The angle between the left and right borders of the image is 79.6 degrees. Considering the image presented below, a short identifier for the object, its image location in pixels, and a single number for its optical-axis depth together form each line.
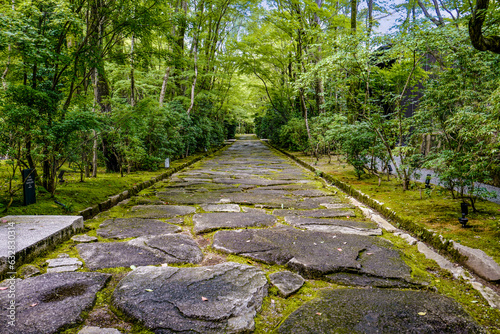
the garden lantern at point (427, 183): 4.98
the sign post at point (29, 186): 3.57
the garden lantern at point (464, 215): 3.19
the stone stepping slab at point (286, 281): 2.16
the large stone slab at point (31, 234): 2.38
